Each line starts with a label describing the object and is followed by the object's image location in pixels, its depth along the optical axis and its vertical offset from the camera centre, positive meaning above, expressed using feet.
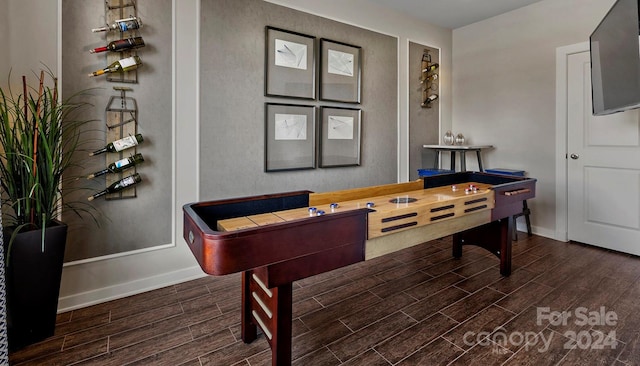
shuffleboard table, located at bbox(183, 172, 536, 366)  4.50 -0.75
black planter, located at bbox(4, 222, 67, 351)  6.06 -1.89
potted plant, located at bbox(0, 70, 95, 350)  6.09 -0.78
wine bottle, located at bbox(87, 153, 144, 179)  7.97 +0.44
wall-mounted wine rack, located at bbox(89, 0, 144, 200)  7.93 +2.12
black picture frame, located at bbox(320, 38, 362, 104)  11.55 +4.03
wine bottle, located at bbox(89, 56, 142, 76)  7.80 +2.82
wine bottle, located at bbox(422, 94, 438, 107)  14.83 +3.78
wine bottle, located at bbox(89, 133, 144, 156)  7.95 +0.95
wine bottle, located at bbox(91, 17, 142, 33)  7.82 +3.75
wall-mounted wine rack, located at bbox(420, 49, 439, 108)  14.71 +4.71
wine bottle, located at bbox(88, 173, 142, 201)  8.00 -0.01
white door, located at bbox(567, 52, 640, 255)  11.05 +0.46
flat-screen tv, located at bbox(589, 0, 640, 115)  6.82 +2.96
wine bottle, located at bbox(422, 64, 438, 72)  14.75 +5.13
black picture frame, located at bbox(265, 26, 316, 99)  10.30 +3.82
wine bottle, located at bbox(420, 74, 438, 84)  14.70 +4.71
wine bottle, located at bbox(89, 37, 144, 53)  7.77 +3.29
